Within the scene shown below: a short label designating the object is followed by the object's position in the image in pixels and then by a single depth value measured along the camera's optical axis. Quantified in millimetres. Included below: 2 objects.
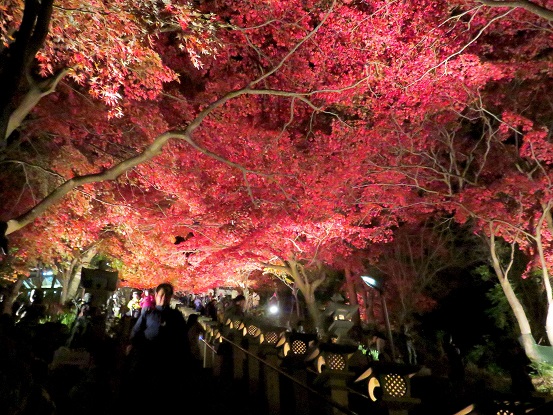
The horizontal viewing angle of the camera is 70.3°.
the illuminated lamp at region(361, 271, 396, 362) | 9453
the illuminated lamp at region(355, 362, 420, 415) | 3521
